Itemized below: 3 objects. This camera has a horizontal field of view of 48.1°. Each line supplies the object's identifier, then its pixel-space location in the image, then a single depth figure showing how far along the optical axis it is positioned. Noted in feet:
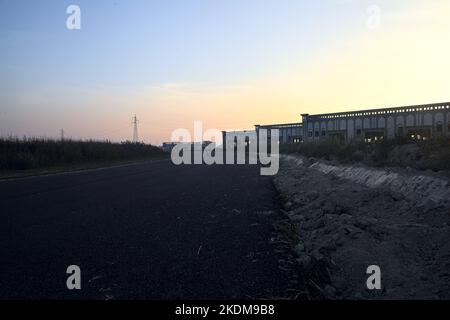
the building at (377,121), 213.66
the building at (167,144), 573.12
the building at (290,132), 363.15
